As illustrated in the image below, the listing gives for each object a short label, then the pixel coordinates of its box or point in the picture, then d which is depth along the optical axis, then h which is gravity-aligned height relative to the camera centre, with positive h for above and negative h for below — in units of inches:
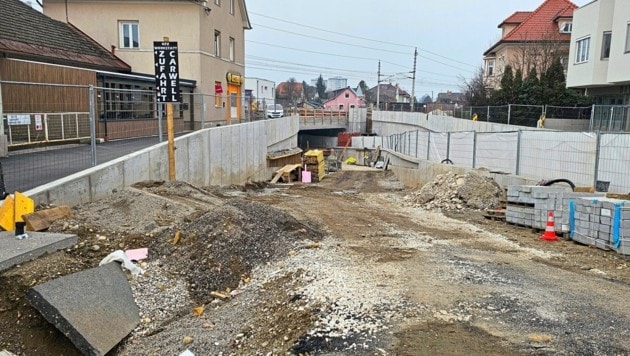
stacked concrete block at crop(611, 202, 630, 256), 335.3 -79.6
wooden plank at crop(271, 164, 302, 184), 1011.3 -130.2
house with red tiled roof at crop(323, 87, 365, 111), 4699.8 +117.9
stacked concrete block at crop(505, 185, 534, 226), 440.1 -83.6
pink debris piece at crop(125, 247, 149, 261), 288.2 -86.5
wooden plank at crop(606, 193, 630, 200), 387.6 -62.9
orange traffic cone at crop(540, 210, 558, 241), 394.0 -93.5
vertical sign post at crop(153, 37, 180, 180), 468.8 +32.1
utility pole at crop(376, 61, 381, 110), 3049.7 +220.8
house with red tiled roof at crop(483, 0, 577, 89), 1660.9 +273.4
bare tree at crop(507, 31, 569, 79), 1629.9 +216.4
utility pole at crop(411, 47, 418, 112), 2655.0 +193.2
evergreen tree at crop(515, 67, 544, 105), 1282.0 +53.5
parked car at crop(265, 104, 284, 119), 1541.1 -12.0
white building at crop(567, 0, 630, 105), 903.1 +130.1
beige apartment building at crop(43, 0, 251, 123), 1047.6 +171.1
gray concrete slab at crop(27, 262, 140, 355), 204.7 -89.9
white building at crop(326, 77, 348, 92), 6441.9 +372.1
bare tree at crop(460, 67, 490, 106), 1536.7 +65.9
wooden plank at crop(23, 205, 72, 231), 289.1 -68.4
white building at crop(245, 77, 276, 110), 2706.0 +129.2
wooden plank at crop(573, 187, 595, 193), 430.1 -64.8
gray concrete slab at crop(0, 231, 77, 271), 239.9 -73.5
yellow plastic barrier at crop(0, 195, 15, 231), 284.4 -64.0
